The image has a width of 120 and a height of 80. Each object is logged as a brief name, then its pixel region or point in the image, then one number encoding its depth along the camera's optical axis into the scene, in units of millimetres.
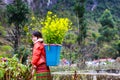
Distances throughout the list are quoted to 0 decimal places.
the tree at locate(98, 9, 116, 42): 29172
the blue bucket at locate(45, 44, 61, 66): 4488
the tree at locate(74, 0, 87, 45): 21531
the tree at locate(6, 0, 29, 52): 18922
